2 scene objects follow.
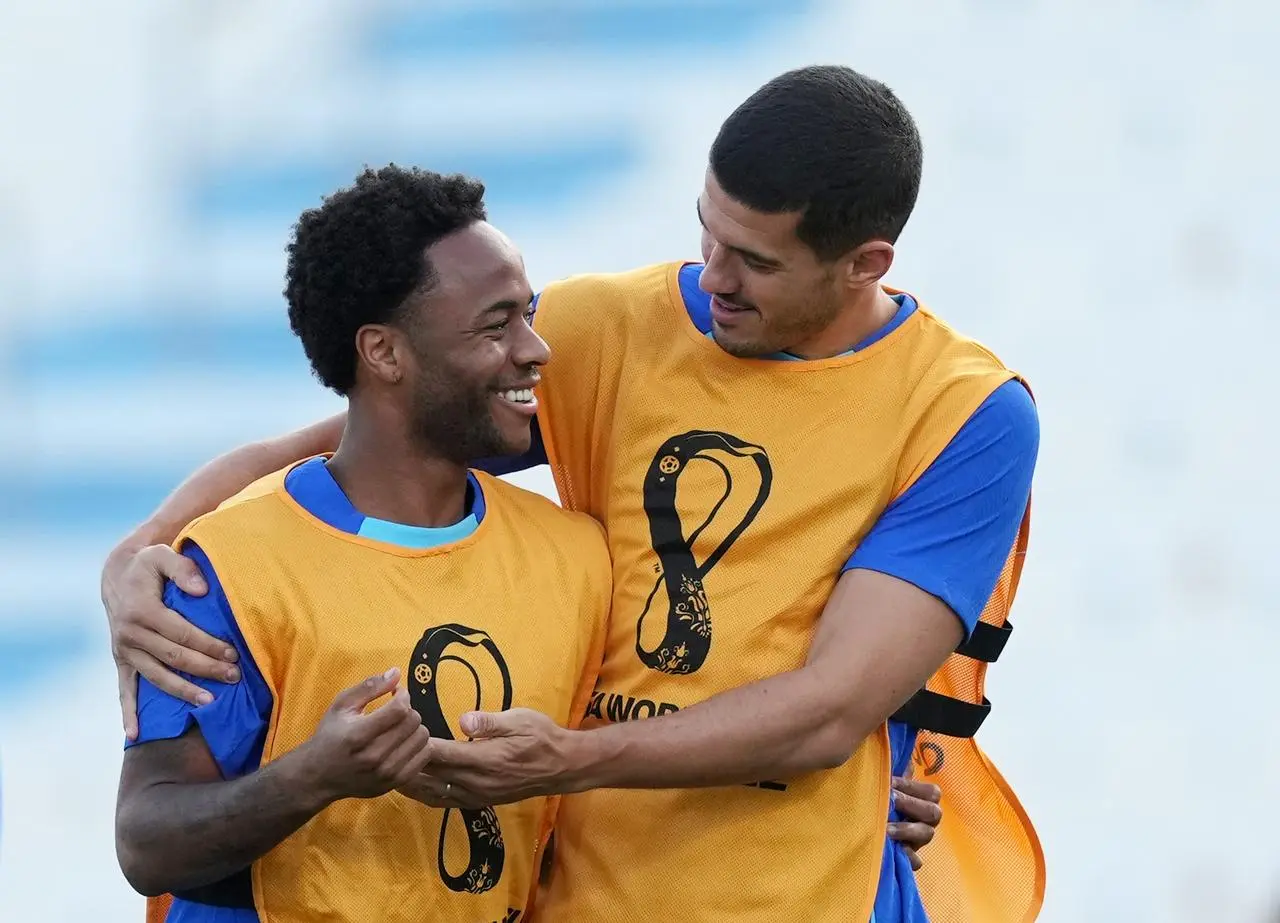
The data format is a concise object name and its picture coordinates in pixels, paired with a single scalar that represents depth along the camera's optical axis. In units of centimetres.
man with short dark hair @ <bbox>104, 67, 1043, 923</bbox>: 1197
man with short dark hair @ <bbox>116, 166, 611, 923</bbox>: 1184
